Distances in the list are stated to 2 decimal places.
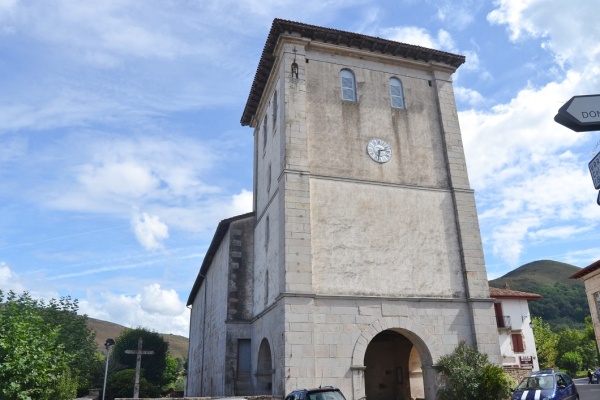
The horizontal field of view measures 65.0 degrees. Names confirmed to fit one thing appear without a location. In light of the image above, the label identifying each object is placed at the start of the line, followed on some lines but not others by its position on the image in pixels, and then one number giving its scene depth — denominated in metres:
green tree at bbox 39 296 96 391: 29.00
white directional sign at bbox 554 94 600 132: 4.52
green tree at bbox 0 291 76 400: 14.41
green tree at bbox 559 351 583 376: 60.88
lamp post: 21.89
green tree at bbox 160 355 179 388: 48.60
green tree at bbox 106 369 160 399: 32.47
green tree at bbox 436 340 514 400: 15.04
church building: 16.06
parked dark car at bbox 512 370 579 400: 13.48
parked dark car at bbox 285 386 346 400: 11.43
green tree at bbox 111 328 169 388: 46.25
